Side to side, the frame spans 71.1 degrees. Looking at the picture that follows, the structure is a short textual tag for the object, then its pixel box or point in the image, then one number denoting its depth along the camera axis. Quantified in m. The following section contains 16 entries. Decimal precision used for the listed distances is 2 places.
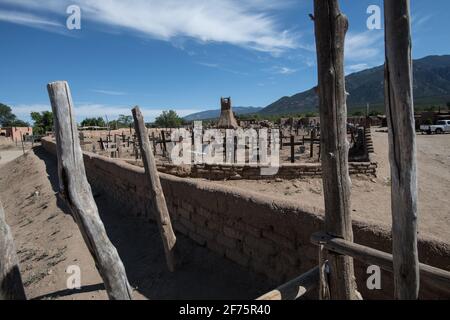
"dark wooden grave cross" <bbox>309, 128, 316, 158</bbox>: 14.27
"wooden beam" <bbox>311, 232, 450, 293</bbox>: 2.10
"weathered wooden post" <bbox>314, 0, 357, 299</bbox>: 2.35
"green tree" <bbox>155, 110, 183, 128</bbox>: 66.69
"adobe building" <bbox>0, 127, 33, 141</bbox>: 44.71
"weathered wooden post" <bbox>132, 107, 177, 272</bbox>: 4.97
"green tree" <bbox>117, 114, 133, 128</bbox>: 74.99
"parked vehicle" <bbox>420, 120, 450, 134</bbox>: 29.45
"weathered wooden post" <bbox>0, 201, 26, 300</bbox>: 2.19
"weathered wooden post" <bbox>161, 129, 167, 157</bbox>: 15.98
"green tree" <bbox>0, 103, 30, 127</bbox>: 74.57
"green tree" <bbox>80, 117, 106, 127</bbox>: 61.75
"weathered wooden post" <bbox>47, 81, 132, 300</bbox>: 2.45
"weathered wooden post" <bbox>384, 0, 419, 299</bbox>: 1.86
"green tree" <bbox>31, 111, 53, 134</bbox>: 50.94
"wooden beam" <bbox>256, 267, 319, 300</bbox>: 2.58
